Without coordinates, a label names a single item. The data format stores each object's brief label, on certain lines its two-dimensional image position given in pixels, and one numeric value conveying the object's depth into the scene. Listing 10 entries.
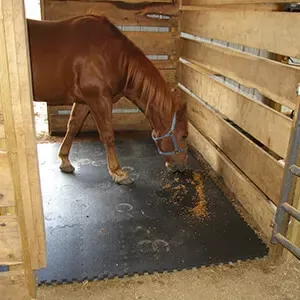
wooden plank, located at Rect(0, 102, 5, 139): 1.42
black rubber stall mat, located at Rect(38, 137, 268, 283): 2.04
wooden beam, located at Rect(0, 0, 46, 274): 1.34
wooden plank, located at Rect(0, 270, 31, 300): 1.65
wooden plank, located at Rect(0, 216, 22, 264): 1.55
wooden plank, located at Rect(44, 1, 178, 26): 3.88
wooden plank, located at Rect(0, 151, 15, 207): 1.46
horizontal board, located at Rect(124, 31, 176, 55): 4.14
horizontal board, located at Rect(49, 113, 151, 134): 4.28
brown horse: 2.81
